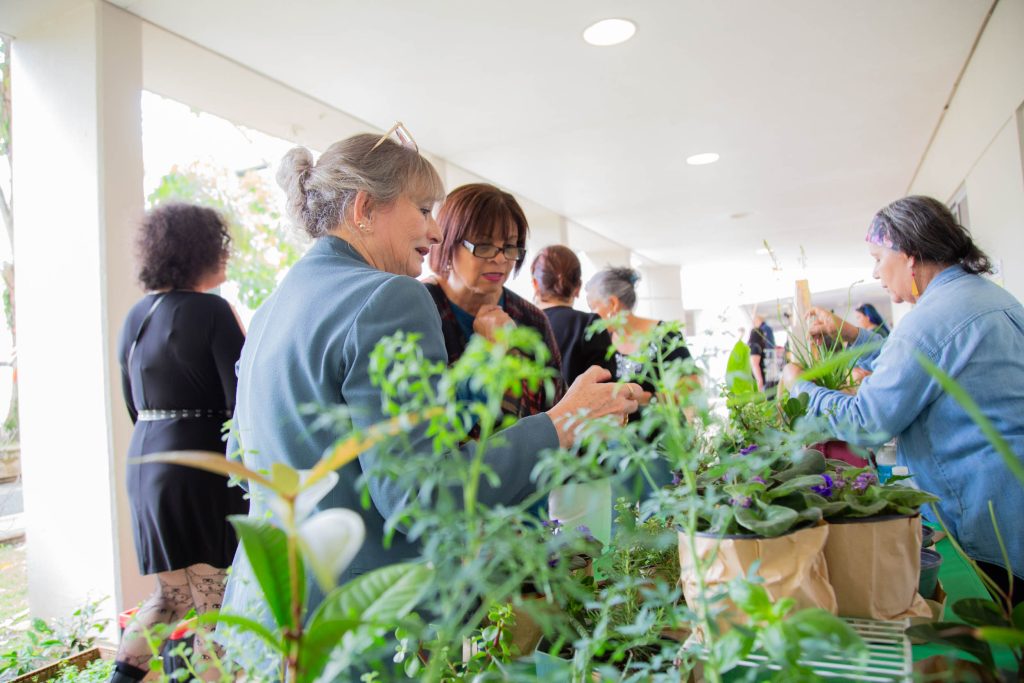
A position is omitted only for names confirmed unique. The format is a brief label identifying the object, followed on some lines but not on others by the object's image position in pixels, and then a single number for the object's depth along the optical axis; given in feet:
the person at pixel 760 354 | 22.23
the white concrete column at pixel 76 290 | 8.79
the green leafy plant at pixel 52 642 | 7.00
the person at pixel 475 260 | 6.26
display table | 2.47
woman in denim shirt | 5.12
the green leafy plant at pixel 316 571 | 1.64
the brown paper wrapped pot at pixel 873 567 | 2.64
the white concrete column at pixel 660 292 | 38.06
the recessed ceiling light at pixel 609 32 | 10.41
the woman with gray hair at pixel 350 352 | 3.13
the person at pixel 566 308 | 8.75
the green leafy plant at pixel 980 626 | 1.47
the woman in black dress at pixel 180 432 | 6.92
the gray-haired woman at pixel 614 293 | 10.71
